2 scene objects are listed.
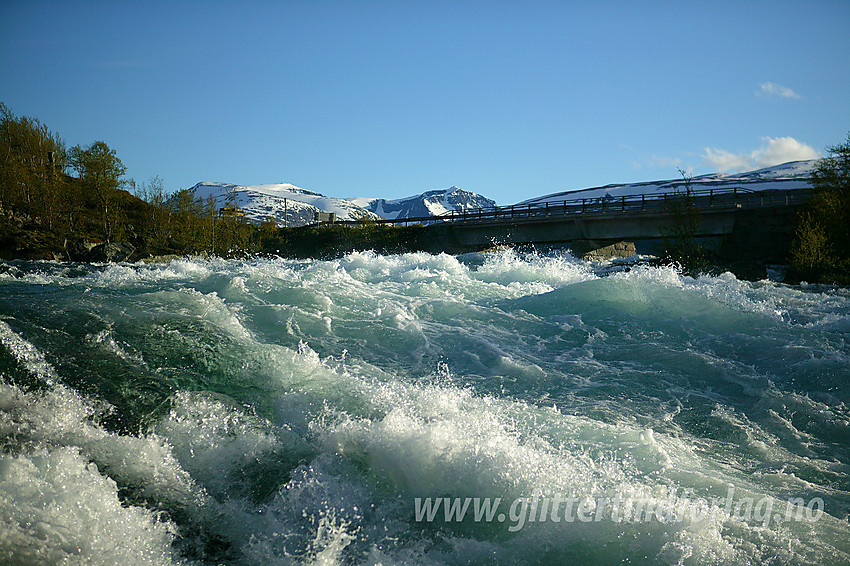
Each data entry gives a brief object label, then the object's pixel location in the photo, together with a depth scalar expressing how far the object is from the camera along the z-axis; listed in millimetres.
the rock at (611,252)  37000
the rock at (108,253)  28781
